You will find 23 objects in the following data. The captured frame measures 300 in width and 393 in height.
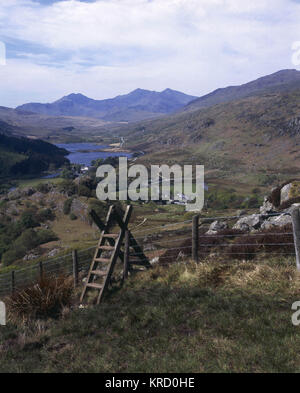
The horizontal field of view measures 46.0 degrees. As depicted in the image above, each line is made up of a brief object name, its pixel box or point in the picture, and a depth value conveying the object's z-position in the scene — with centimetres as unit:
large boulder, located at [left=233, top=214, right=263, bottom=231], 1487
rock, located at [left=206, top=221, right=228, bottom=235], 1742
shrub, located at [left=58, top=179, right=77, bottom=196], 7875
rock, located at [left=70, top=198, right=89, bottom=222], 6099
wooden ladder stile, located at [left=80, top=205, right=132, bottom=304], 873
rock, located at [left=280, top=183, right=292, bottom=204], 1908
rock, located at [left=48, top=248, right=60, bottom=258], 4041
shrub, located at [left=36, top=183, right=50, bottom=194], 8550
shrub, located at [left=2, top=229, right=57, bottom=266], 4641
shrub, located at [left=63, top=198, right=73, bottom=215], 6706
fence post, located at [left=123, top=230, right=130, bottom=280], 944
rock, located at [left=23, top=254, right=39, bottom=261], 4249
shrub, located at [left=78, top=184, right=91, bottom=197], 7641
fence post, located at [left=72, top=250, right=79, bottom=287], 1199
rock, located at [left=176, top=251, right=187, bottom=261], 1114
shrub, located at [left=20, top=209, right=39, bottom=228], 6050
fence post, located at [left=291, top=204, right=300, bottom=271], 717
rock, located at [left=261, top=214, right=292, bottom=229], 1304
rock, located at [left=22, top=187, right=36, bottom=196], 8631
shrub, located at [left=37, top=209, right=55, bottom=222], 6461
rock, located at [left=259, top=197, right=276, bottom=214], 1888
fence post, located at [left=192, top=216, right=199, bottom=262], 900
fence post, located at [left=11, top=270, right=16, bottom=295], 1499
